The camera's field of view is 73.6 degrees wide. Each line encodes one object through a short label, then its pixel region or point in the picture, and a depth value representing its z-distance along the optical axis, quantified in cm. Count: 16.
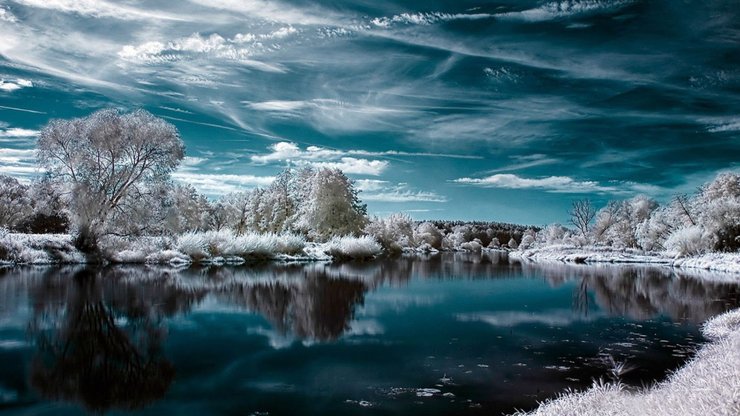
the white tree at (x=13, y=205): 4615
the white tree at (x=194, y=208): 6700
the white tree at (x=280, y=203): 5544
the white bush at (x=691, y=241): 4614
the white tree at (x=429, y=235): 9875
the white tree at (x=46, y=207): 2856
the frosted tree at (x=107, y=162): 2769
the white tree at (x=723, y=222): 4397
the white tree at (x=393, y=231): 6294
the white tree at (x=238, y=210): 6539
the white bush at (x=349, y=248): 4188
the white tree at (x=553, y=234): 11445
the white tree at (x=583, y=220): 8850
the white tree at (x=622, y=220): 7800
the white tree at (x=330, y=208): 4791
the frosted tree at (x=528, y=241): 12548
